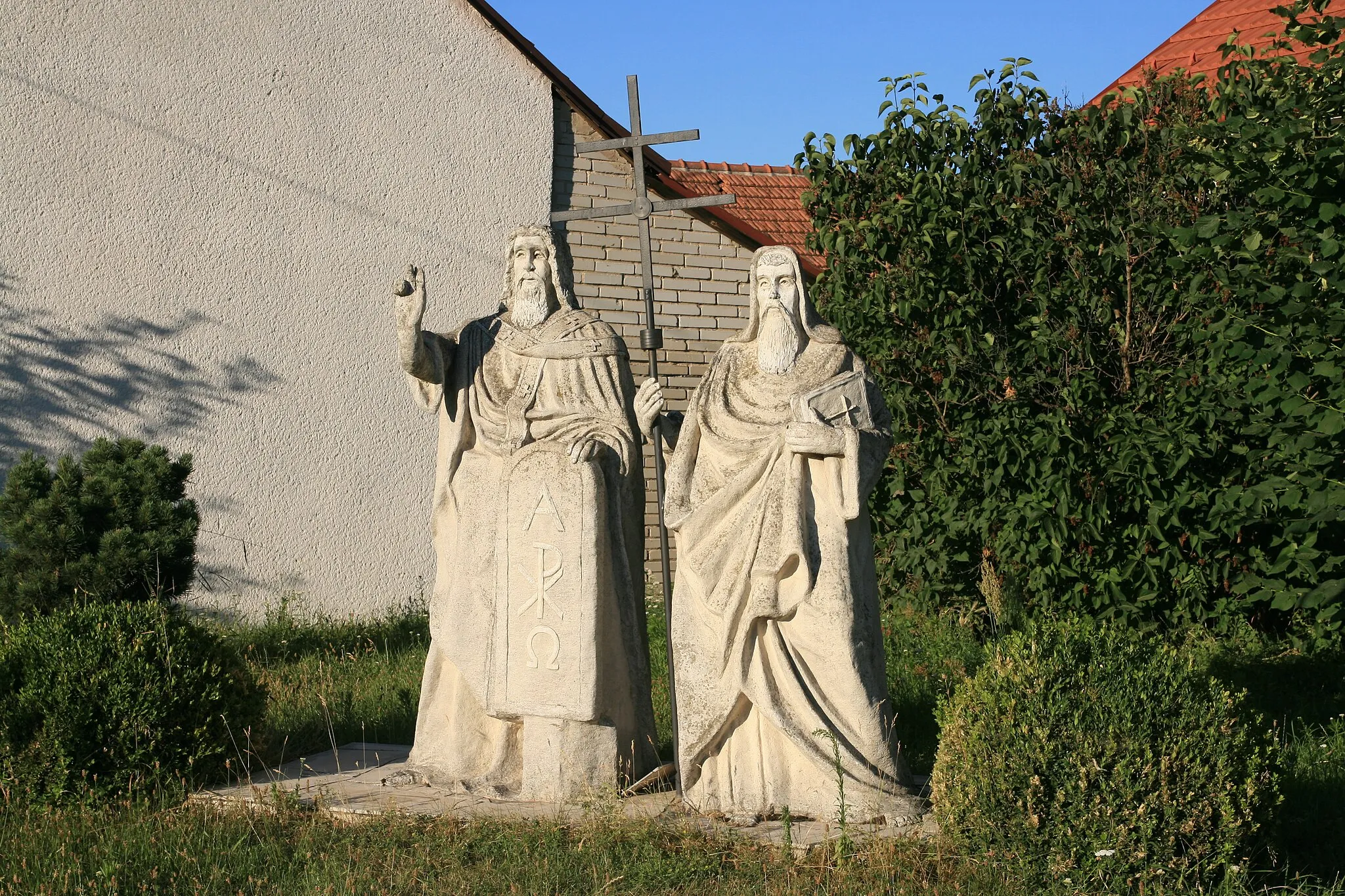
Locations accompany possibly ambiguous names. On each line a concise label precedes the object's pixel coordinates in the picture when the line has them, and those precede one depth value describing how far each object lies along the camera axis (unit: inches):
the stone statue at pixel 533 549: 225.6
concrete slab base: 201.6
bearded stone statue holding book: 206.2
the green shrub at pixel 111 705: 227.1
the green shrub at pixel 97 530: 319.9
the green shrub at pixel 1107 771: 168.7
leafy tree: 263.0
